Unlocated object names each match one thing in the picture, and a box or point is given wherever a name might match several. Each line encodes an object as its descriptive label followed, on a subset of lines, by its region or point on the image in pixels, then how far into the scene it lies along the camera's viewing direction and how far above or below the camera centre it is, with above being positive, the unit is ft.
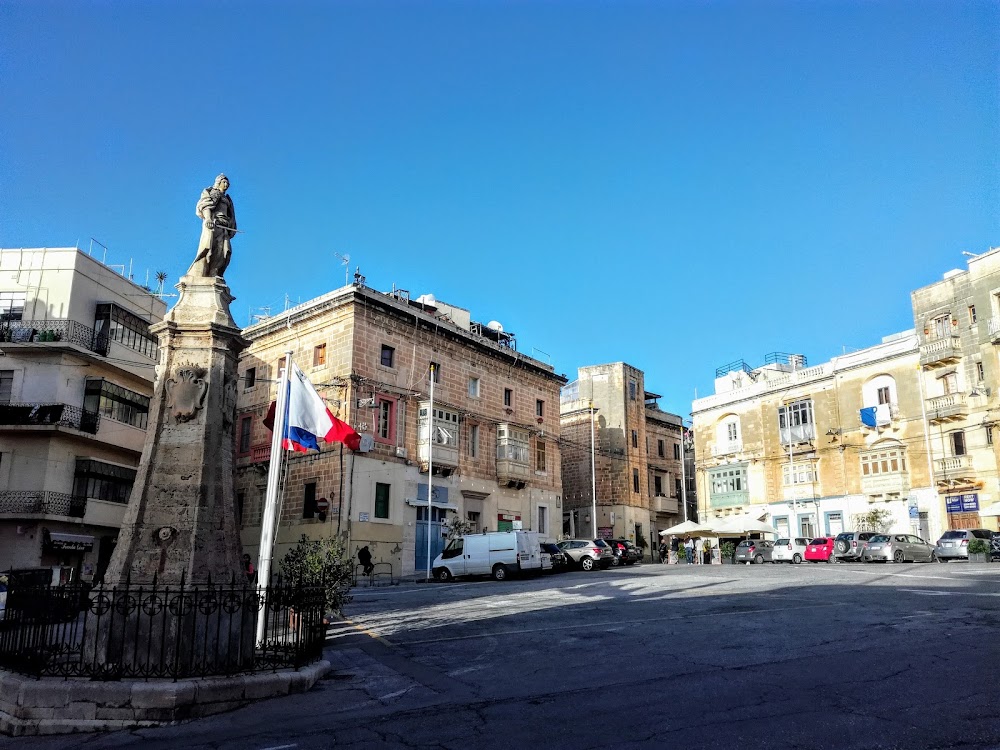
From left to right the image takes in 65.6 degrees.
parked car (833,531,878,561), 114.93 +0.63
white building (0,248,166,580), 99.25 +18.79
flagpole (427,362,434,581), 115.65 +14.63
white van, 97.09 -0.71
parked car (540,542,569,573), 107.45 -1.05
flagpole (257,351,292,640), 37.99 +3.22
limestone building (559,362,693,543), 176.76 +20.62
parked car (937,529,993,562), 110.32 +0.58
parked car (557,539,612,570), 115.75 -0.56
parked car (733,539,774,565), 129.29 -0.38
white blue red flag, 40.25 +6.70
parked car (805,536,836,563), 120.16 -0.09
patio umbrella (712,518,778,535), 149.79 +4.21
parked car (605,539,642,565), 124.16 -0.31
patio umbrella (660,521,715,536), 148.66 +3.78
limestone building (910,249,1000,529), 131.23 +27.78
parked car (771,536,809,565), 124.67 -0.23
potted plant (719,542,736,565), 139.54 -0.75
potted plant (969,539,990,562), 107.04 -0.41
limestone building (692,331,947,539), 143.33 +20.62
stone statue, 35.40 +14.16
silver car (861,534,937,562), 109.19 -0.10
